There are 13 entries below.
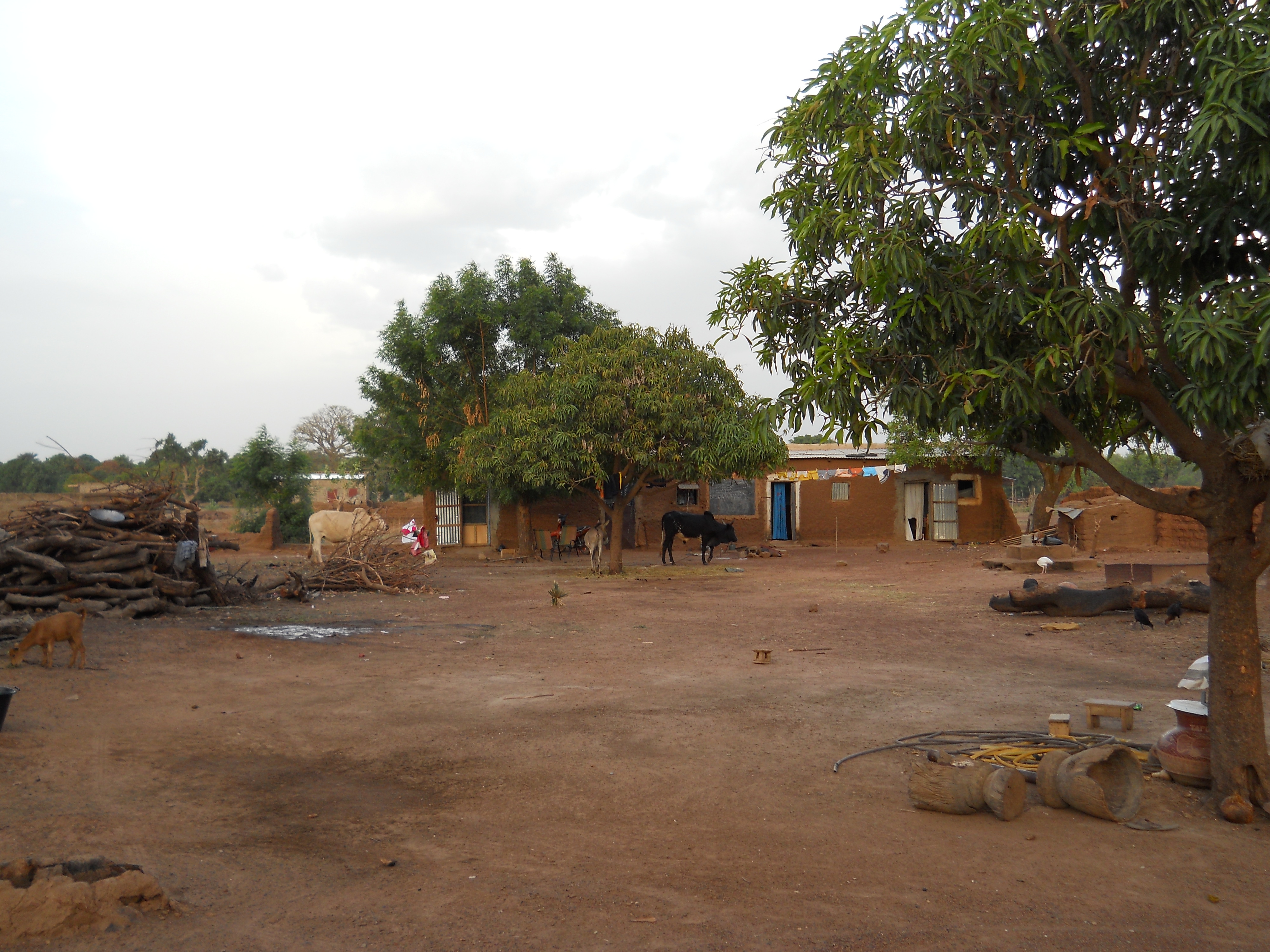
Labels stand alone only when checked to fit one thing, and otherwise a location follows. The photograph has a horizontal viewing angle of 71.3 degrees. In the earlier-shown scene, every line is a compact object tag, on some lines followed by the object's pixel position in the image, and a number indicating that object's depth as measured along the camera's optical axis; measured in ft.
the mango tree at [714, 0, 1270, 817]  15.08
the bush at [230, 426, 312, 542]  99.04
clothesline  88.89
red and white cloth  67.00
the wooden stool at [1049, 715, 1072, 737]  19.90
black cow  75.46
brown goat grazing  25.77
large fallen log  37.68
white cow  63.05
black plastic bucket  18.84
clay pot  17.02
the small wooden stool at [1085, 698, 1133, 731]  20.88
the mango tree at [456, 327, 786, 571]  59.98
